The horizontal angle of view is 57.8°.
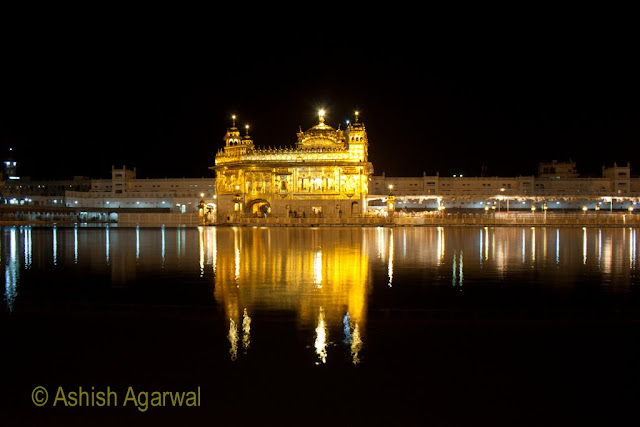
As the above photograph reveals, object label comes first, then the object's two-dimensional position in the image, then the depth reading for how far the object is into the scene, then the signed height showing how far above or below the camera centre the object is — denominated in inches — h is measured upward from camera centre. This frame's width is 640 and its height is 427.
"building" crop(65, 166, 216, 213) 3122.5 +26.6
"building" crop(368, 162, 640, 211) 3206.2 +34.9
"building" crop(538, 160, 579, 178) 3513.8 +142.8
